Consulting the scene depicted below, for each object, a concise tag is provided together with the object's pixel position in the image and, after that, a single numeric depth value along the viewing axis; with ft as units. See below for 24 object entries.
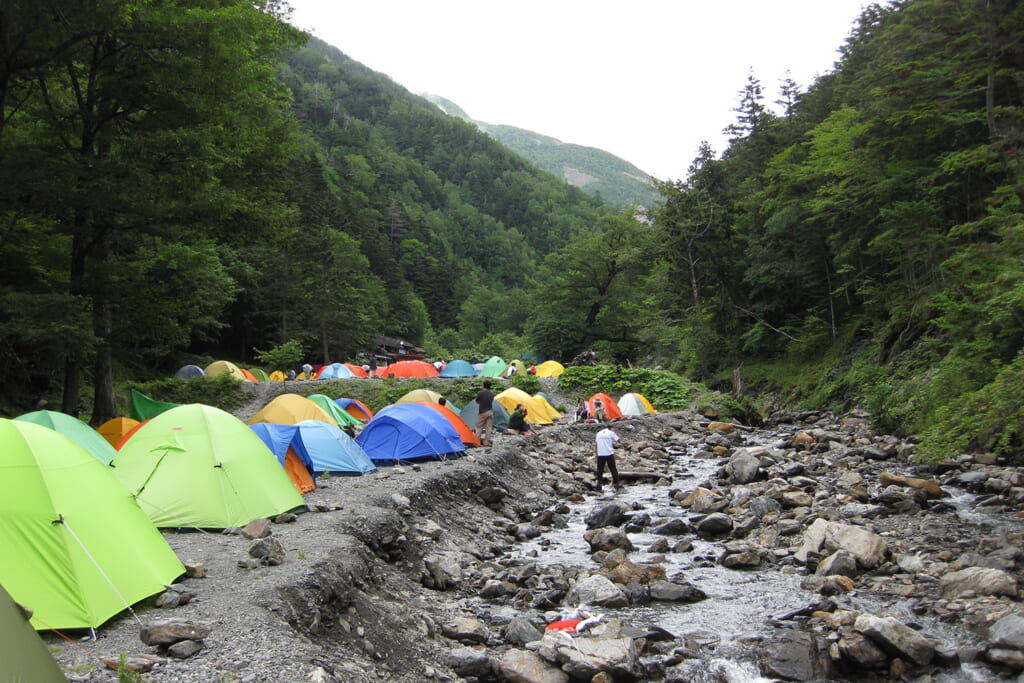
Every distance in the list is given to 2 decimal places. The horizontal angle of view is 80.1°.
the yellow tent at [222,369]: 106.42
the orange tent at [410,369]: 118.21
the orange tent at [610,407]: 85.51
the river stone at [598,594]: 25.35
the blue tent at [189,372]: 103.14
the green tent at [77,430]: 35.24
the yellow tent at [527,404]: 76.76
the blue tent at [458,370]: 128.63
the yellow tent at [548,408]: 81.71
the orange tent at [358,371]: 119.56
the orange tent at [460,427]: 51.88
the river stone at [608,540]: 33.22
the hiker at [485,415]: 54.65
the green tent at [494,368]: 124.67
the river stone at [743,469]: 48.49
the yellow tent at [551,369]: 120.26
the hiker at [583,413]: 82.99
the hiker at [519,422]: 69.46
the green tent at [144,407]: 60.70
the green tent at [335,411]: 64.28
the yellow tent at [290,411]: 51.34
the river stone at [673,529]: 36.83
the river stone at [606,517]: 38.40
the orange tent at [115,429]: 46.16
